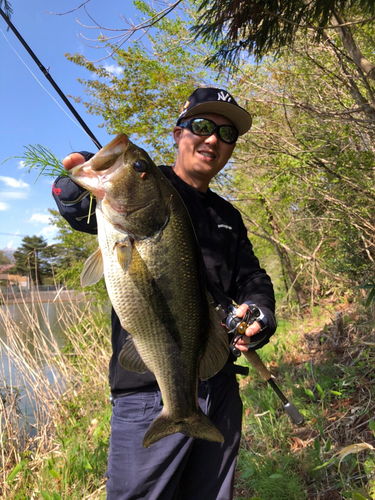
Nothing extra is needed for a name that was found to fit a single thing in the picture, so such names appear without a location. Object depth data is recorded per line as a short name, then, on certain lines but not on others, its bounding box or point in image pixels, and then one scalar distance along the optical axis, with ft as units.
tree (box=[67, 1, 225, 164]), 20.95
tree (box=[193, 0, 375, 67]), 4.30
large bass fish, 2.05
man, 2.30
